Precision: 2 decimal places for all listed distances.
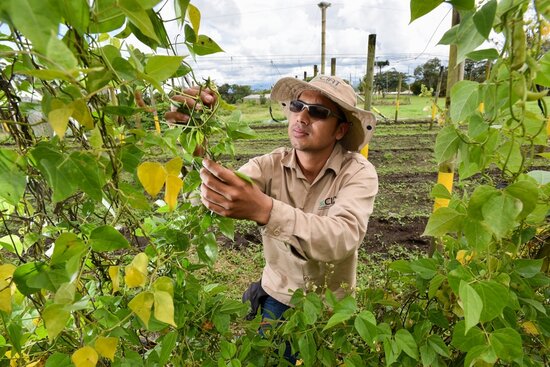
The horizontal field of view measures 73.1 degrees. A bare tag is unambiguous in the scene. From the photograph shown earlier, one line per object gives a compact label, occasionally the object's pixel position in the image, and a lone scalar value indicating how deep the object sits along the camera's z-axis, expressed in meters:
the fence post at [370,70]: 4.78
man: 1.48
